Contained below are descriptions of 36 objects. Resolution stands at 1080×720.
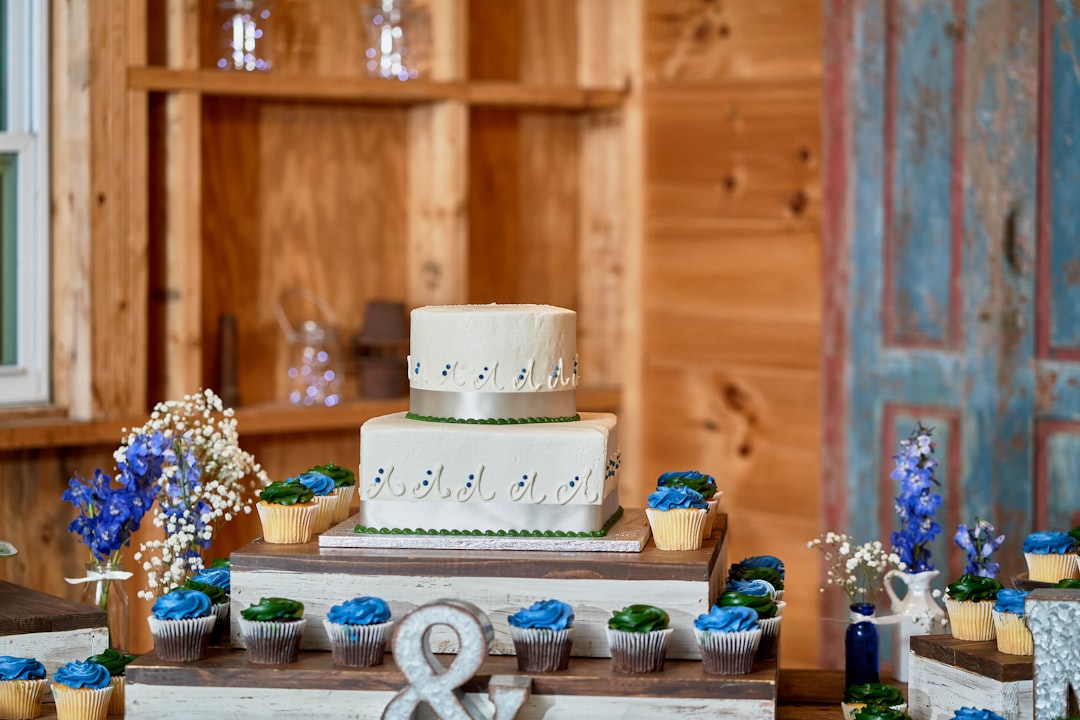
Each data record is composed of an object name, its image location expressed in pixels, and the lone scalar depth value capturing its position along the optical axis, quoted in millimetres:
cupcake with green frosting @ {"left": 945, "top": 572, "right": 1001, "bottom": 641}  2828
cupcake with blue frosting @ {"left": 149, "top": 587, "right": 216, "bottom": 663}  2790
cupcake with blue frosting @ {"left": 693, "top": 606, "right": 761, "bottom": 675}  2737
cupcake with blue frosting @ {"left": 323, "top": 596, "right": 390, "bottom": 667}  2759
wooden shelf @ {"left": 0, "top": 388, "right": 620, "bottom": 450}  3929
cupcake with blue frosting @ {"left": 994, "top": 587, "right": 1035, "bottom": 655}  2772
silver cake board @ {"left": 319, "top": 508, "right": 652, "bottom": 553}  2842
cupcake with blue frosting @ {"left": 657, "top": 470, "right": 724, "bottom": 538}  2995
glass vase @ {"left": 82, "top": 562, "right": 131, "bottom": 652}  3139
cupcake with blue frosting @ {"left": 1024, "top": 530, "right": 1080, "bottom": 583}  2947
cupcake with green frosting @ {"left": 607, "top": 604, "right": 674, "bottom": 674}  2743
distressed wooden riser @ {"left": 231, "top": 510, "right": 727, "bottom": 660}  2802
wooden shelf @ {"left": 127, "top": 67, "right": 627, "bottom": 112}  4089
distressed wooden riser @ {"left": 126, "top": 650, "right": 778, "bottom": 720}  2729
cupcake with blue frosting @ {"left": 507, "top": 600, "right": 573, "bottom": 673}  2744
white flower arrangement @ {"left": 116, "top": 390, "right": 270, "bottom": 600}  3103
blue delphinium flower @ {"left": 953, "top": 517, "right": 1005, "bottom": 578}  3026
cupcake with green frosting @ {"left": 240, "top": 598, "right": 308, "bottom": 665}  2777
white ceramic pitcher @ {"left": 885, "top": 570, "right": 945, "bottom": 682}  3102
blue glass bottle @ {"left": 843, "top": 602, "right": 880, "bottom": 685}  3026
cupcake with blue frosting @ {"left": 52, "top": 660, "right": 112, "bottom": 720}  2837
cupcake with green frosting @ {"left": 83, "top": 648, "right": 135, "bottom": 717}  2890
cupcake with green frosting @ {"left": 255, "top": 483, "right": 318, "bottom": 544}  2904
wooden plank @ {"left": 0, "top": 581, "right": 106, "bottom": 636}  2951
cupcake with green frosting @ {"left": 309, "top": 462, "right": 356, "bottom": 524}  3011
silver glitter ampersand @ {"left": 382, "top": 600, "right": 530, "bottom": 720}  2706
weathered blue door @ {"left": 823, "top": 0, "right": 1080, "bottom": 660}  3886
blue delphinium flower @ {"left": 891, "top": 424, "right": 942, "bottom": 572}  3081
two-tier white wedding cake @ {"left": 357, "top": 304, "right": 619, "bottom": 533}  2858
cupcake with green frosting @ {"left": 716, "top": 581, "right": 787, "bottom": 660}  2811
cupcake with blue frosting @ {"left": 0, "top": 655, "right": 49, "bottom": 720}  2856
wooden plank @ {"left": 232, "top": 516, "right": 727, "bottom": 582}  2804
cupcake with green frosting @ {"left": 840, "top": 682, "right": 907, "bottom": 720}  2877
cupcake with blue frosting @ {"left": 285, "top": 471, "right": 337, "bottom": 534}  2956
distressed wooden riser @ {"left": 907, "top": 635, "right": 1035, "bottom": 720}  2737
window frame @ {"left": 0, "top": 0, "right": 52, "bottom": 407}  4041
